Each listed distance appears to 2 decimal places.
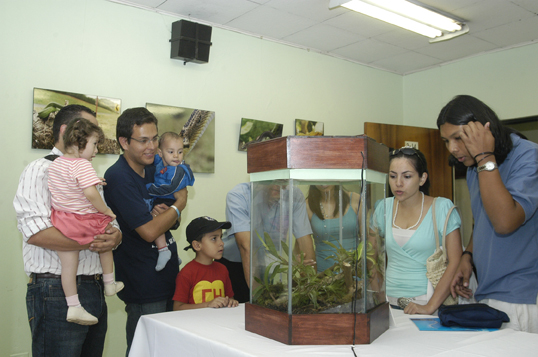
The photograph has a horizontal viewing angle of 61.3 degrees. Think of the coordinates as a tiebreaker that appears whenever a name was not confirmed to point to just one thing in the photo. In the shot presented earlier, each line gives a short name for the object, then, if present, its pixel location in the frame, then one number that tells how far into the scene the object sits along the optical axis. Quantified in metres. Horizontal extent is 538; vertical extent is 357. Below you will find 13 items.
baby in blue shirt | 2.16
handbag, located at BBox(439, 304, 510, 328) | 1.57
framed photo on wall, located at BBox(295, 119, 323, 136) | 4.71
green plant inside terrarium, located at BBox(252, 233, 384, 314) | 1.39
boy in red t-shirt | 2.21
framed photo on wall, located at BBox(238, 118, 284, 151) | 4.29
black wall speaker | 3.75
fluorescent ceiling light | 3.63
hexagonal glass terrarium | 1.37
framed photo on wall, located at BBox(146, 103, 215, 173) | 3.80
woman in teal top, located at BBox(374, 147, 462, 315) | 2.19
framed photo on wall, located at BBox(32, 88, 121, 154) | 3.21
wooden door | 5.18
